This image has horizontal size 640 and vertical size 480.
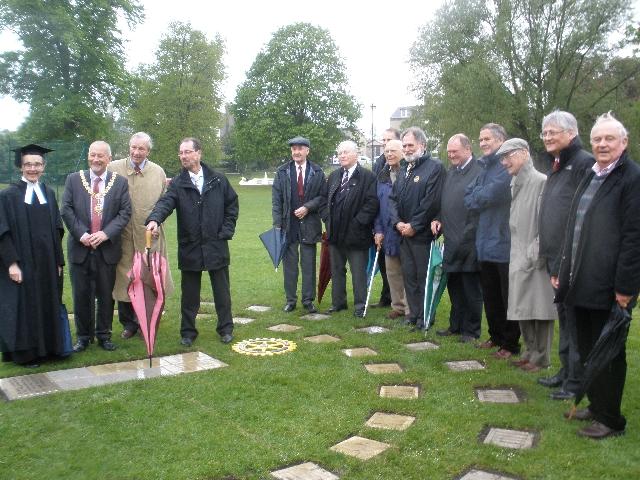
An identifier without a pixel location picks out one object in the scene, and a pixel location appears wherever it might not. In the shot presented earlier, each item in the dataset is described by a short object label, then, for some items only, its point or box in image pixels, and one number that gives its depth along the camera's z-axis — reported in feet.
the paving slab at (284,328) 22.24
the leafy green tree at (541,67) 89.97
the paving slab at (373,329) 21.92
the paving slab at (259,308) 25.55
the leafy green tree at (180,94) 131.23
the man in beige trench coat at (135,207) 21.45
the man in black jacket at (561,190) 14.53
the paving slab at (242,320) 23.43
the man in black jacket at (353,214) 23.80
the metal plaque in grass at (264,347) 19.29
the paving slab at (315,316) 23.99
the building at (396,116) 310.06
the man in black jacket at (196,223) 20.07
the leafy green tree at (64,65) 84.89
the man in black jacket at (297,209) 24.82
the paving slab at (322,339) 20.72
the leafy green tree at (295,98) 131.34
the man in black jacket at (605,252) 11.92
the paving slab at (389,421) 13.55
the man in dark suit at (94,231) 19.66
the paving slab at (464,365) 17.66
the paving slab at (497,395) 15.15
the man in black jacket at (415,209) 21.62
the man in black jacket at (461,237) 19.99
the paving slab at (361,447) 12.09
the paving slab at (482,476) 11.08
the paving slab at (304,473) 11.18
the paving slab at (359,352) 19.07
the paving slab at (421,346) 19.80
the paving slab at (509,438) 12.51
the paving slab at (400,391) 15.48
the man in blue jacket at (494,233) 18.04
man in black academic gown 17.66
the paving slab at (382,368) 17.52
